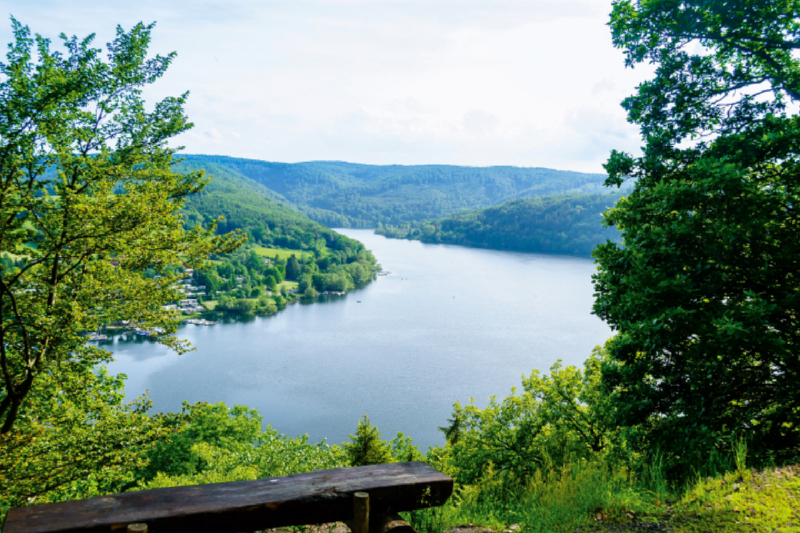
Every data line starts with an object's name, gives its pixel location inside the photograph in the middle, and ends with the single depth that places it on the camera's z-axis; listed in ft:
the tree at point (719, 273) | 15.17
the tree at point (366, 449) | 38.22
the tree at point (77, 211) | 16.80
